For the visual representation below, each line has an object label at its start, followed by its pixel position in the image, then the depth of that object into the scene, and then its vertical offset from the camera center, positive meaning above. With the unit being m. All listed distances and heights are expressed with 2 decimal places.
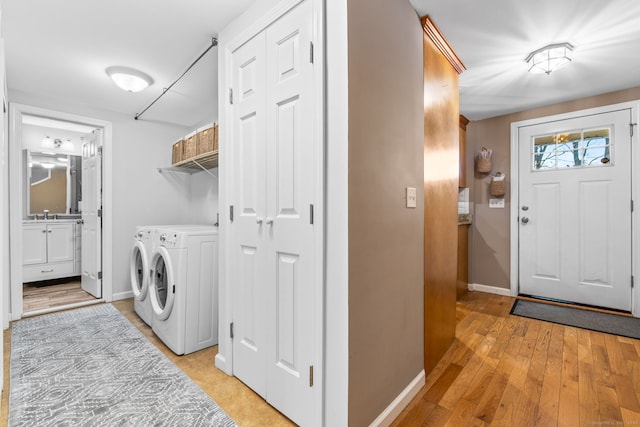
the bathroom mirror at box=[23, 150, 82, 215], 4.21 +0.47
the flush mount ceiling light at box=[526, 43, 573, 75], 2.15 +1.20
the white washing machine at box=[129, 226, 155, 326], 2.57 -0.54
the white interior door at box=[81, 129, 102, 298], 3.37 -0.02
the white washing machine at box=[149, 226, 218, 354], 2.16 -0.58
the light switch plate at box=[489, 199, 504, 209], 3.68 +0.13
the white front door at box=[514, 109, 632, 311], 2.98 +0.04
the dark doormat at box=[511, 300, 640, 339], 2.61 -1.03
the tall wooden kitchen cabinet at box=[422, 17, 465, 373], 1.90 +0.17
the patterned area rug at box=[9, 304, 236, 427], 1.52 -1.06
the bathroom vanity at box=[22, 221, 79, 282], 3.87 -0.52
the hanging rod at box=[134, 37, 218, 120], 2.09 +1.23
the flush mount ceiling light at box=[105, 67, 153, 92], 2.46 +1.16
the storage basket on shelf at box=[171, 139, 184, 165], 3.30 +0.72
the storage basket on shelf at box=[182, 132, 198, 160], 2.98 +0.71
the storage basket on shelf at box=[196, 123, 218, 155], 2.64 +0.70
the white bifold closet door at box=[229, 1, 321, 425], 1.40 +0.00
